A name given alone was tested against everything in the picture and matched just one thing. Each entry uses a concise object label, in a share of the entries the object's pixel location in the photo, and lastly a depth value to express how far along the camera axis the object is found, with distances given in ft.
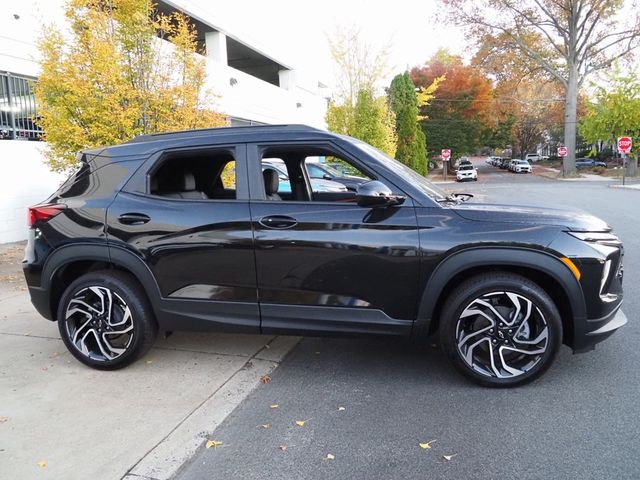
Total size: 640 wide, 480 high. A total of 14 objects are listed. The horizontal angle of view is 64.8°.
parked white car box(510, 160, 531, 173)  177.78
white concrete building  29.91
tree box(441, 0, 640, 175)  129.49
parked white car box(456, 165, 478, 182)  140.56
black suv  11.22
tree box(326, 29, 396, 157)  63.00
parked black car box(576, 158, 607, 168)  182.05
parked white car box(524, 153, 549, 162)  267.39
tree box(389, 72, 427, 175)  84.69
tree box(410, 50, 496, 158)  167.63
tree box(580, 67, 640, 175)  126.62
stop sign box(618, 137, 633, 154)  94.73
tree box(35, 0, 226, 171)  24.25
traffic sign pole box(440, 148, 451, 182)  136.67
